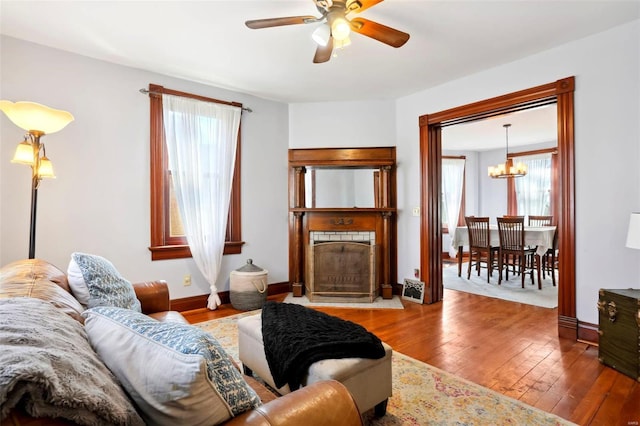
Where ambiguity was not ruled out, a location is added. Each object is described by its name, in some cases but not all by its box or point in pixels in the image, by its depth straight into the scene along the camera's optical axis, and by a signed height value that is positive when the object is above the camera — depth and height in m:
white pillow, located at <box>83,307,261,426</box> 0.73 -0.38
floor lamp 2.05 +0.58
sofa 0.54 -0.35
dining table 4.74 -0.42
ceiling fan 1.94 +1.19
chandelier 5.76 +0.72
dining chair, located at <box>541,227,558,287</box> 4.84 -0.84
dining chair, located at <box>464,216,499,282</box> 5.13 -0.49
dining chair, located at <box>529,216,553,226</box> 6.15 -0.21
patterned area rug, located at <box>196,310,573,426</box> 1.70 -1.09
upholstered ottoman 1.52 -0.81
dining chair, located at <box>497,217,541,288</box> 4.77 -0.48
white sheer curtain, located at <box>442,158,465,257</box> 7.65 +0.43
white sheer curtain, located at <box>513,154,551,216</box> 6.85 +0.49
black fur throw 1.56 -0.67
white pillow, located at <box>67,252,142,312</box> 1.70 -0.38
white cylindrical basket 3.61 -0.85
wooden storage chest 2.13 -0.83
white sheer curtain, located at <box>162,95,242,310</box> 3.45 +0.49
